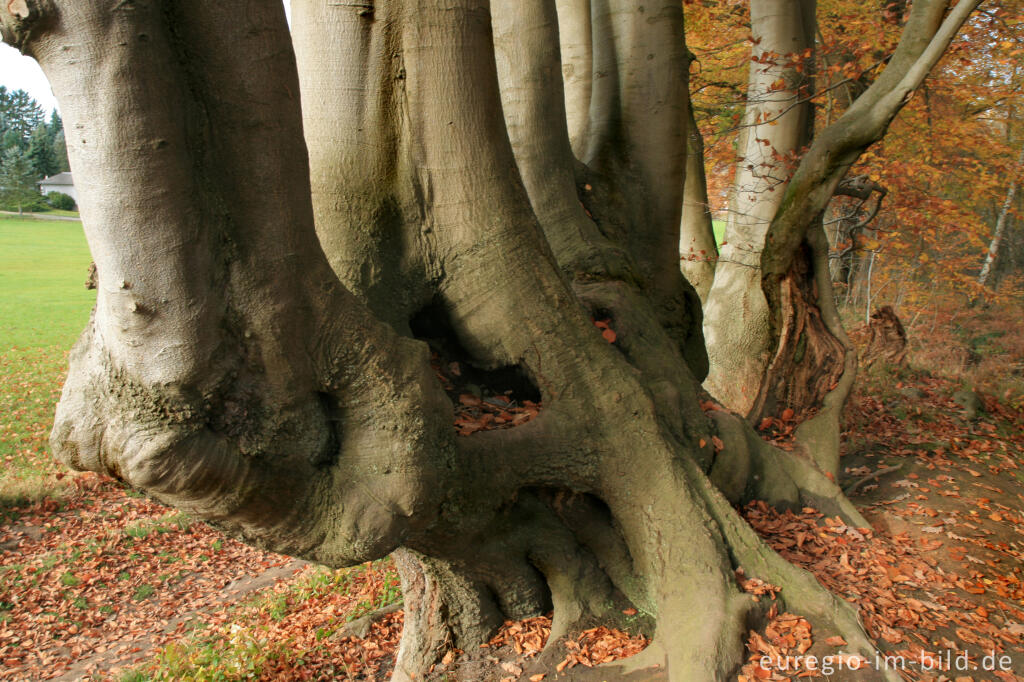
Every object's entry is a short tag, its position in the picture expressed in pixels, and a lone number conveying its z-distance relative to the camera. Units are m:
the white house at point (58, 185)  59.04
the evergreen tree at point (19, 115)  60.16
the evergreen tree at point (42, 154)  54.03
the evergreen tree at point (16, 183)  50.72
